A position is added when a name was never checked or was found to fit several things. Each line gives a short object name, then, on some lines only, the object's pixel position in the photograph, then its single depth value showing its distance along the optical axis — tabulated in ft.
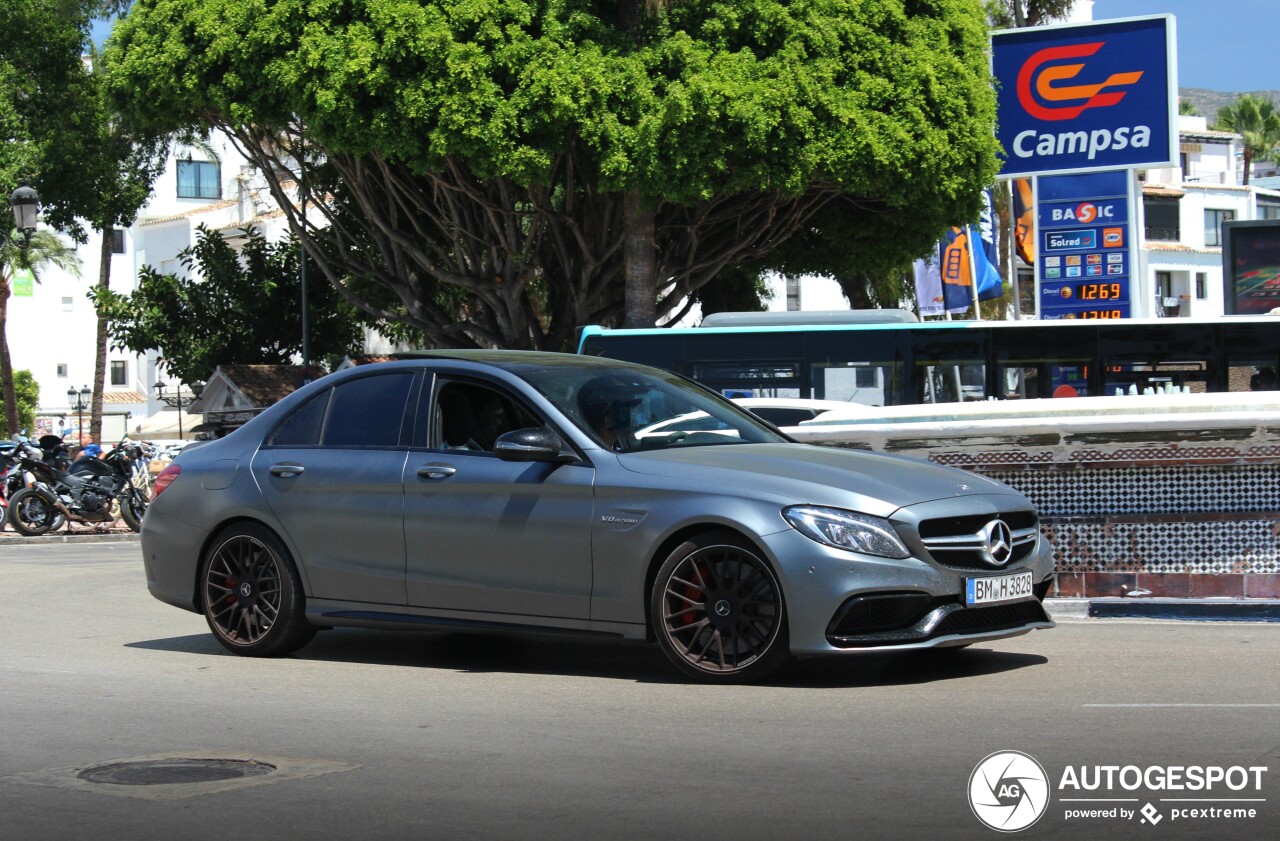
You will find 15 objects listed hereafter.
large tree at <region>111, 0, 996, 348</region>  86.79
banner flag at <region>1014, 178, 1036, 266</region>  143.13
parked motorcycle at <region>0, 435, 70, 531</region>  78.33
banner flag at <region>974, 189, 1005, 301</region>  135.95
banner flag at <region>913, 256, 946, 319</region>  137.49
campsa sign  86.12
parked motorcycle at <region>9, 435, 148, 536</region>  77.25
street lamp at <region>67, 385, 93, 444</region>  260.07
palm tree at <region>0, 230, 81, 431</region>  156.25
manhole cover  19.57
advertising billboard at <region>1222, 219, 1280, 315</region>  93.91
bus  78.84
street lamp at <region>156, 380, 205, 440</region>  160.35
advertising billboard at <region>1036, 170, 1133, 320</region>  90.68
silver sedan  24.18
